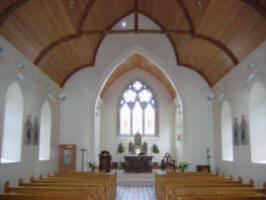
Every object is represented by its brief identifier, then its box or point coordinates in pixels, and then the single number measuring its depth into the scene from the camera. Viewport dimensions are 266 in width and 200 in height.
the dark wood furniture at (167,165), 18.20
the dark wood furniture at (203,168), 14.81
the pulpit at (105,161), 16.11
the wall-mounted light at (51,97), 13.48
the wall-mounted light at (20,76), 10.25
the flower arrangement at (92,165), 14.65
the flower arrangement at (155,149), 19.94
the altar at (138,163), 16.77
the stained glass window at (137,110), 21.34
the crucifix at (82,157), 14.59
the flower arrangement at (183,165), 14.70
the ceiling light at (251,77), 10.25
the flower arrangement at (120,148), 19.89
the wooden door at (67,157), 14.95
